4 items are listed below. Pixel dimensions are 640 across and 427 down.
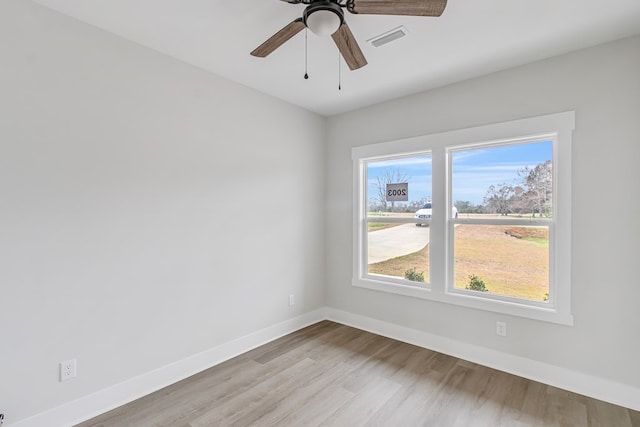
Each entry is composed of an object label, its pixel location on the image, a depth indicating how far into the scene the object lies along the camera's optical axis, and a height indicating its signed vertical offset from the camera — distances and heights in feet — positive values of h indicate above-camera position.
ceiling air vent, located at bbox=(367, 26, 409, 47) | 7.11 +4.22
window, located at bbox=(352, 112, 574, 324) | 8.43 -0.34
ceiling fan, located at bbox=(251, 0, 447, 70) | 4.78 +3.28
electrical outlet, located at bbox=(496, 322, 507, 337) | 8.98 -3.69
